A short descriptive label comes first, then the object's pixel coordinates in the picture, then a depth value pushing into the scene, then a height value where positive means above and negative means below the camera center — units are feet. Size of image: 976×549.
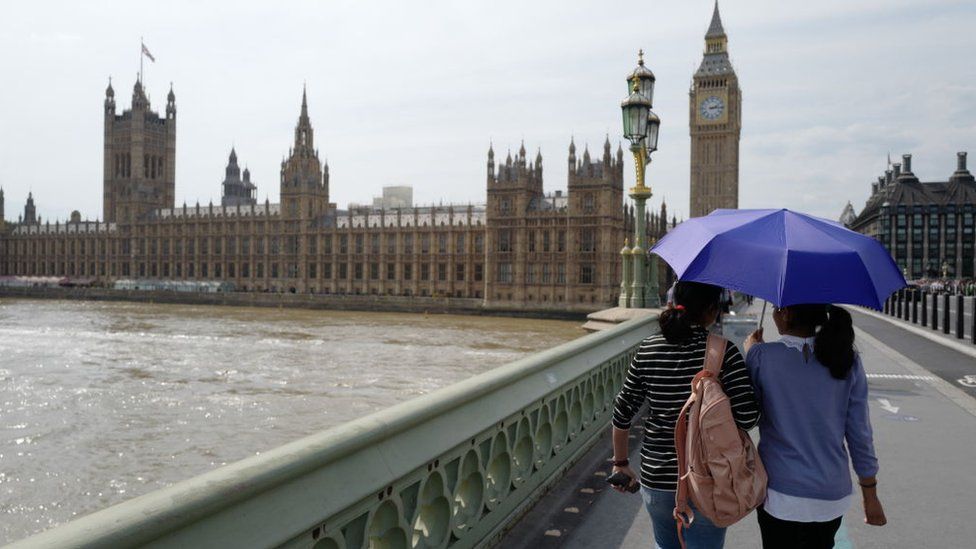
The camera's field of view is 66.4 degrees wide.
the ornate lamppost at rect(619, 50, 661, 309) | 50.70 +9.10
